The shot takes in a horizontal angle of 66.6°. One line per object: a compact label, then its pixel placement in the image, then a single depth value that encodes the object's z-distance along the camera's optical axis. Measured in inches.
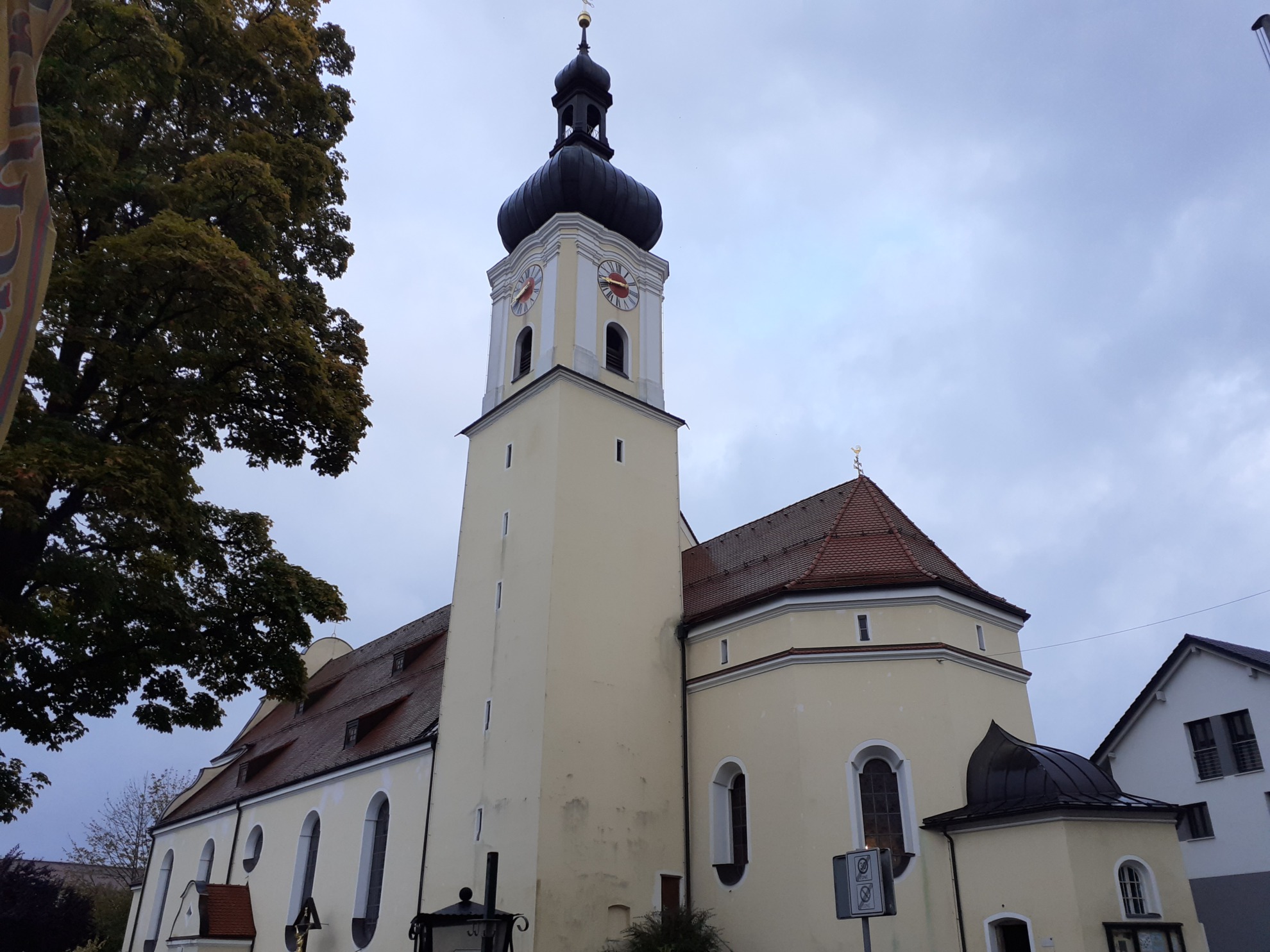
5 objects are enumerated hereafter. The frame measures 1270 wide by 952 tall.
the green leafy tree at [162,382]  311.1
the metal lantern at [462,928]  493.4
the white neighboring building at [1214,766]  788.0
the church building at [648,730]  590.9
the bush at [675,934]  623.2
